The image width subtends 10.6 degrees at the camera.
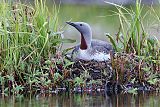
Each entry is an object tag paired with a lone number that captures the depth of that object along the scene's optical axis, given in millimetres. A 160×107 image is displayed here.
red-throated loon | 11844
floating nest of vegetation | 11359
